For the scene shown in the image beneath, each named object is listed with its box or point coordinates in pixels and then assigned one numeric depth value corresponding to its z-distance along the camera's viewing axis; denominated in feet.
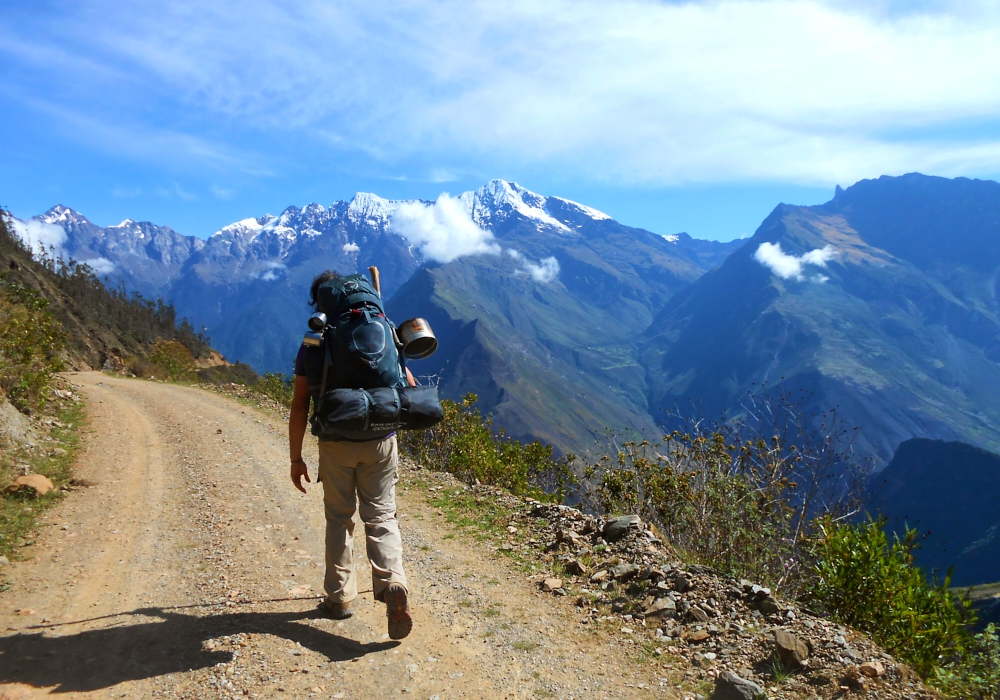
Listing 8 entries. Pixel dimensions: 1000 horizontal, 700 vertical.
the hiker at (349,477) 15.70
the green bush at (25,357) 37.01
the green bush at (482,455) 39.04
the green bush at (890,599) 16.97
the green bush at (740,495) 22.06
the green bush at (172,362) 85.92
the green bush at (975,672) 14.93
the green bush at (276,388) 73.29
